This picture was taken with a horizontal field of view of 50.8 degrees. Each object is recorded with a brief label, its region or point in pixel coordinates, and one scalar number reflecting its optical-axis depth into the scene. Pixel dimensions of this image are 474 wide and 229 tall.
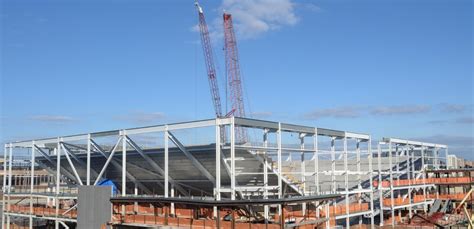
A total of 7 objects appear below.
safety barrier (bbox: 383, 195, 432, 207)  58.31
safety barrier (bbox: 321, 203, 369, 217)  46.41
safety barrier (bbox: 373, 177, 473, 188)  62.44
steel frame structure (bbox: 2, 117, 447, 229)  38.56
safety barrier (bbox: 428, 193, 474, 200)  66.06
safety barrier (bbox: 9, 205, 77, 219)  48.45
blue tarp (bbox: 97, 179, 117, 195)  49.84
